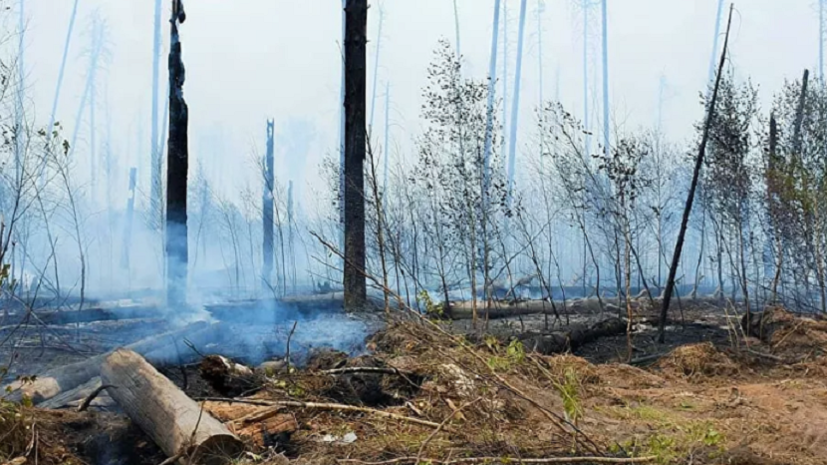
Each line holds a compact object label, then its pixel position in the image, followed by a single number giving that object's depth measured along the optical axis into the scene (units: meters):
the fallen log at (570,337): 9.21
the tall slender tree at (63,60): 24.92
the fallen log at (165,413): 3.92
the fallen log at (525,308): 13.50
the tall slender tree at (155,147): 24.06
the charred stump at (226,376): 5.21
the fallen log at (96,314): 11.82
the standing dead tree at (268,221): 22.02
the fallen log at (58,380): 5.54
